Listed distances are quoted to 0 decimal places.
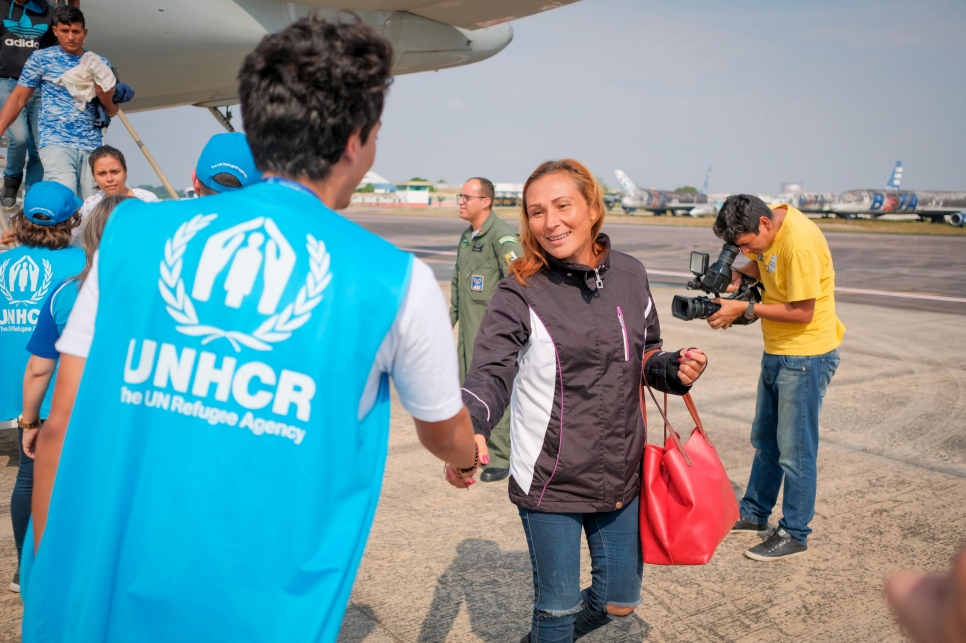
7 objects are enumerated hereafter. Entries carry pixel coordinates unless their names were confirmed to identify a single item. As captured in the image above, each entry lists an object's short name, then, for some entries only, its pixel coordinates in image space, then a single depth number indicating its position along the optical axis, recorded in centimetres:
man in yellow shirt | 409
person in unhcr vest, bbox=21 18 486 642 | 126
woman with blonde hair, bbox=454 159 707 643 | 254
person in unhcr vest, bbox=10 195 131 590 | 270
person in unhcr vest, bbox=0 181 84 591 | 349
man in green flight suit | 559
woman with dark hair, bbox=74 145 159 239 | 508
